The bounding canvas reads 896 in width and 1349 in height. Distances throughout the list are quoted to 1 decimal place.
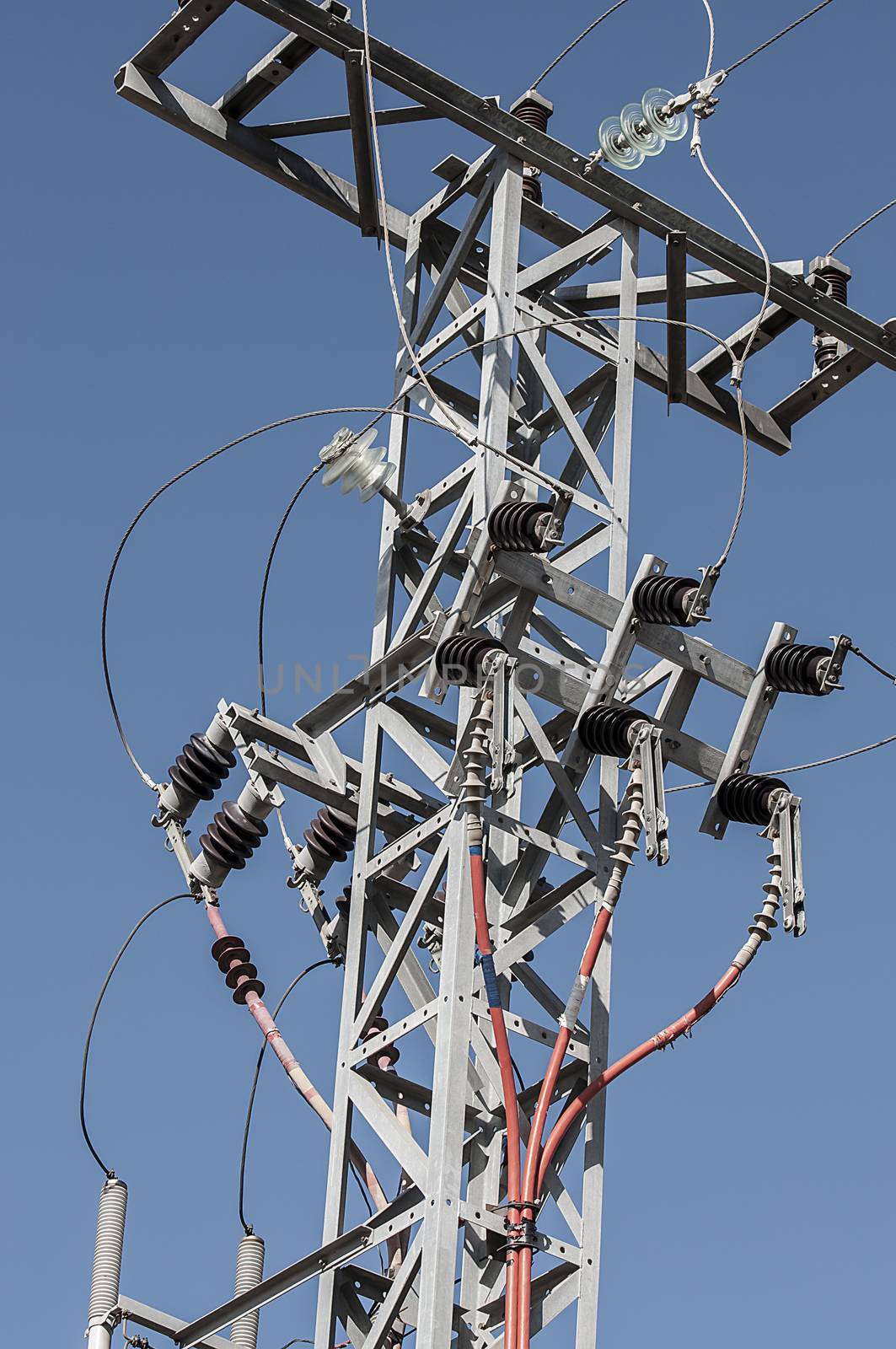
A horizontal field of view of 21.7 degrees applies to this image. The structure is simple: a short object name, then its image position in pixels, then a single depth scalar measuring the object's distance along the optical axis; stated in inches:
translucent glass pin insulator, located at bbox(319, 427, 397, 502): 400.5
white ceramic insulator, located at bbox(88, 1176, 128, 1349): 365.7
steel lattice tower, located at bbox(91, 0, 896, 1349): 359.3
